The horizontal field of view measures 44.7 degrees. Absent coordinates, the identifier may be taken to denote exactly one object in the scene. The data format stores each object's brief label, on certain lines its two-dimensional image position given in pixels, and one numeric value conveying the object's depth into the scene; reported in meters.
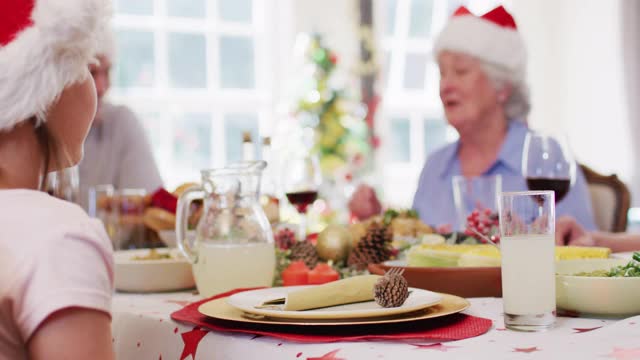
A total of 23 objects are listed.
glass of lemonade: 0.83
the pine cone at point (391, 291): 0.88
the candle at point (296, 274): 1.24
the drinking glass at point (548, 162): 1.48
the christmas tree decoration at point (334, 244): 1.46
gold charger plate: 0.83
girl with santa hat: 0.65
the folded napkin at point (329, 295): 0.89
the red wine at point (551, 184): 1.51
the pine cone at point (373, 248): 1.39
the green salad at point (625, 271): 0.92
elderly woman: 2.70
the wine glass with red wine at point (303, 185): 1.78
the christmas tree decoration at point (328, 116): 5.51
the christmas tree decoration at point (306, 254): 1.40
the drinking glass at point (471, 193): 1.67
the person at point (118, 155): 3.15
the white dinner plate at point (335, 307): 0.84
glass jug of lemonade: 1.20
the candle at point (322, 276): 1.22
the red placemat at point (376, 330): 0.80
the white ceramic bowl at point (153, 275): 1.32
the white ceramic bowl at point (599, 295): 0.88
